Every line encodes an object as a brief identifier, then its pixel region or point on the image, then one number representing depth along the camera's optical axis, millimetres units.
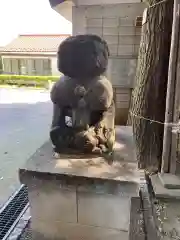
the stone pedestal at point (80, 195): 1121
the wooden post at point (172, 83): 1965
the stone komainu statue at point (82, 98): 1210
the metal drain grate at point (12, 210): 1783
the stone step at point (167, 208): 1692
